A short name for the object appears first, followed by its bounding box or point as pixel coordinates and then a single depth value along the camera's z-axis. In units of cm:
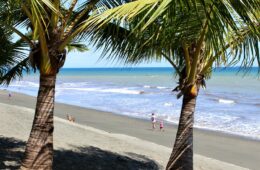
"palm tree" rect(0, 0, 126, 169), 520
